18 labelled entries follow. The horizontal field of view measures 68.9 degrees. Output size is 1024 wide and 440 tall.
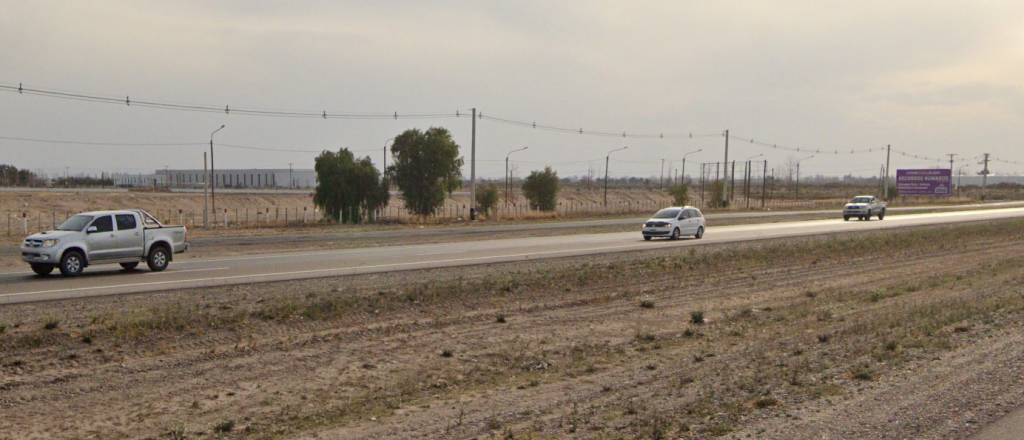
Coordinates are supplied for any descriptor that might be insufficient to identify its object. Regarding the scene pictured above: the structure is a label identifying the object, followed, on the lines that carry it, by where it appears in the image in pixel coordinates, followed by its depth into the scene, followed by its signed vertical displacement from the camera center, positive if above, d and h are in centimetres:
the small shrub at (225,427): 770 -252
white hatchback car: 3528 -168
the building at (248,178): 16312 +132
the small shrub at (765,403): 796 -229
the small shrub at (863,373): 909 -226
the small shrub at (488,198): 6681 -101
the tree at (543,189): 7300 -15
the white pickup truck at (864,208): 5675 -132
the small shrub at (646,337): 1250 -250
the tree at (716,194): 8669 -55
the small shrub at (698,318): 1396 -242
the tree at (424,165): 5847 +166
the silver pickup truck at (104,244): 1844 -157
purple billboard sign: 9950 +128
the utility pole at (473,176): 5194 +76
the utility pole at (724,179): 7796 +104
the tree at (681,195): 8112 -66
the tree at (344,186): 5662 -6
